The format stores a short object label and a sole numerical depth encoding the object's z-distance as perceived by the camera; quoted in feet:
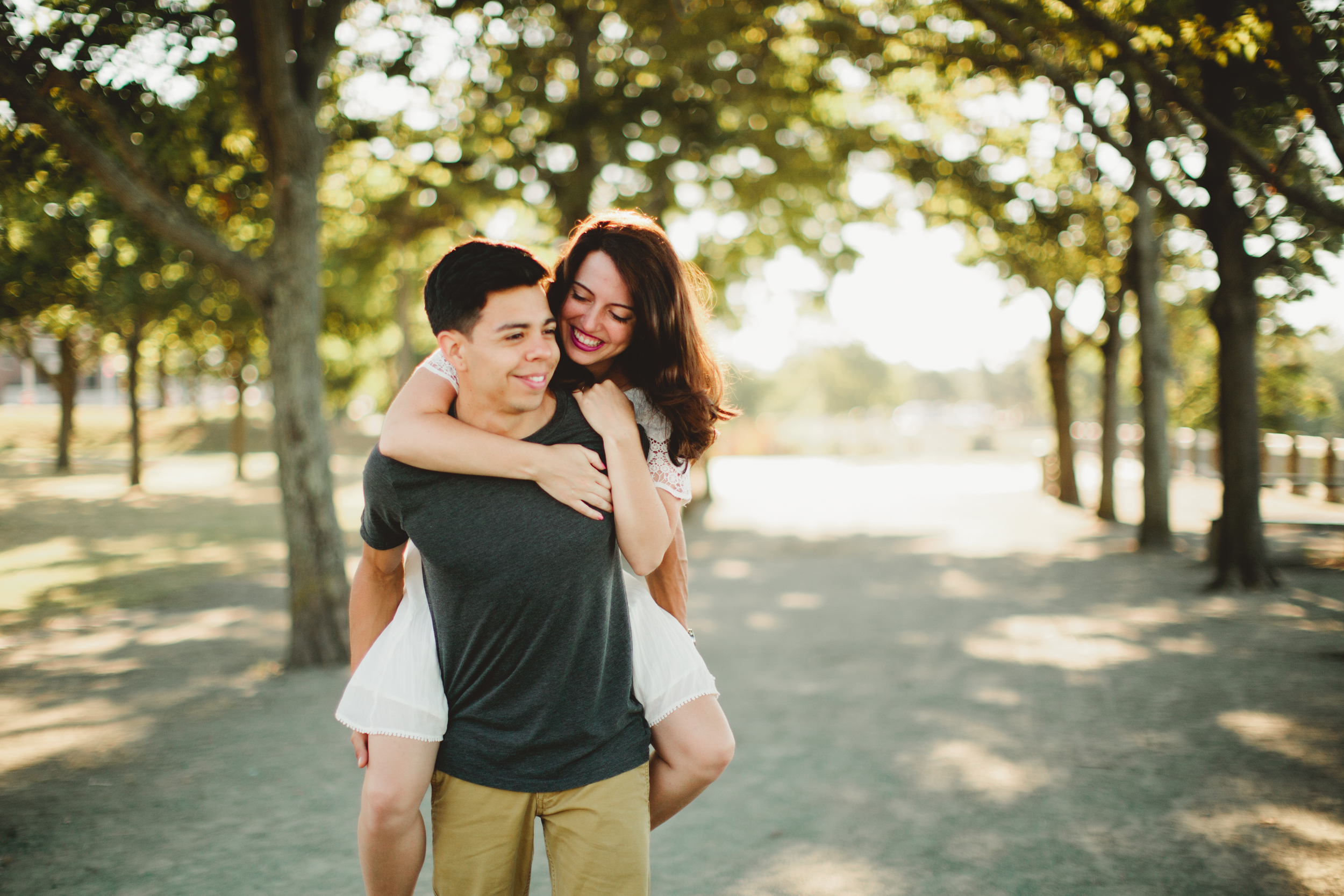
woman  7.20
